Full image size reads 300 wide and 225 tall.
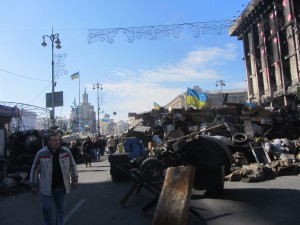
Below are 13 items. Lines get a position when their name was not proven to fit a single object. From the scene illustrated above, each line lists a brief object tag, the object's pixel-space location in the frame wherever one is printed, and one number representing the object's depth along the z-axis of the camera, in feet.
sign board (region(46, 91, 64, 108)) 114.01
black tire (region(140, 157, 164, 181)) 37.47
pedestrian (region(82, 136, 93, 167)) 66.54
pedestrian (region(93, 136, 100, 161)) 85.30
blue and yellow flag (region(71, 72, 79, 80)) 145.59
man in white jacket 18.63
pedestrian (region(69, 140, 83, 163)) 78.79
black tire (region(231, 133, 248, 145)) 53.24
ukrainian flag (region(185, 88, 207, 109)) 96.91
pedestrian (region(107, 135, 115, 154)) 86.89
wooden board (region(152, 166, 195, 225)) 19.39
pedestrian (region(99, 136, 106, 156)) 95.38
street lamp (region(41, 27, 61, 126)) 100.51
